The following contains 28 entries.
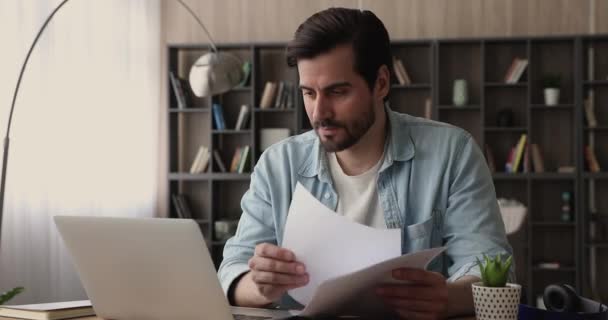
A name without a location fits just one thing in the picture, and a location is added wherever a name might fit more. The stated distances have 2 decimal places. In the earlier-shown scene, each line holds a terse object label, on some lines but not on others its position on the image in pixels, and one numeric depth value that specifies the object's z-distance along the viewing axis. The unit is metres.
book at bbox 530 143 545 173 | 6.12
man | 1.97
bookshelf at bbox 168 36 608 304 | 6.06
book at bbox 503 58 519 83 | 6.12
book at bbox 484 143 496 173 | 6.11
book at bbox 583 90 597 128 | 6.08
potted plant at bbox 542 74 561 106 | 6.08
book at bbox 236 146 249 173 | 6.40
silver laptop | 1.45
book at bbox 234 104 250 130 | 6.44
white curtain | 5.05
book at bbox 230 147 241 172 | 6.47
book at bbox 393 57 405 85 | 6.23
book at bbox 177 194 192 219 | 6.54
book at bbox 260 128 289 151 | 6.43
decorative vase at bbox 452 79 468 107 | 6.14
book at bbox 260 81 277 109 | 6.41
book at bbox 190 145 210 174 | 6.57
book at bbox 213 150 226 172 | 6.48
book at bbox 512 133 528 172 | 6.08
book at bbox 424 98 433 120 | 6.20
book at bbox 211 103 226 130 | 6.47
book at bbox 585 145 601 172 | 6.07
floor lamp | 4.50
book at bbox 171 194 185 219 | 6.55
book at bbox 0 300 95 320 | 1.68
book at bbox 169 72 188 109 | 6.50
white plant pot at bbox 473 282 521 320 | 1.42
